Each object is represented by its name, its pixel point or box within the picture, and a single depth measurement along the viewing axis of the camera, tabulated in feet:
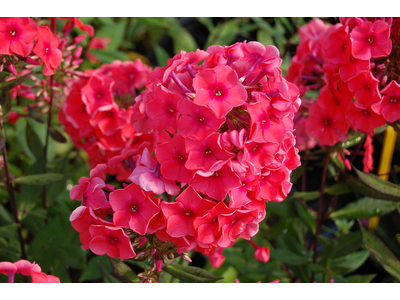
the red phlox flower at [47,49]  2.13
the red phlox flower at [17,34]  2.09
